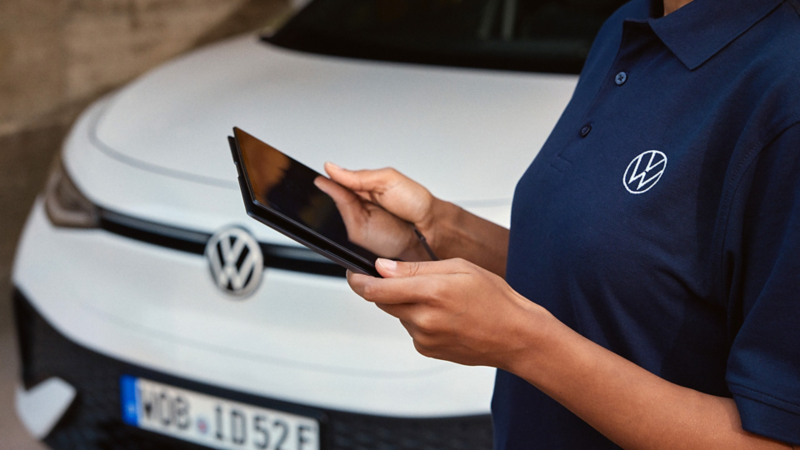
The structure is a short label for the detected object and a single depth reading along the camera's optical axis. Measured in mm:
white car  1410
